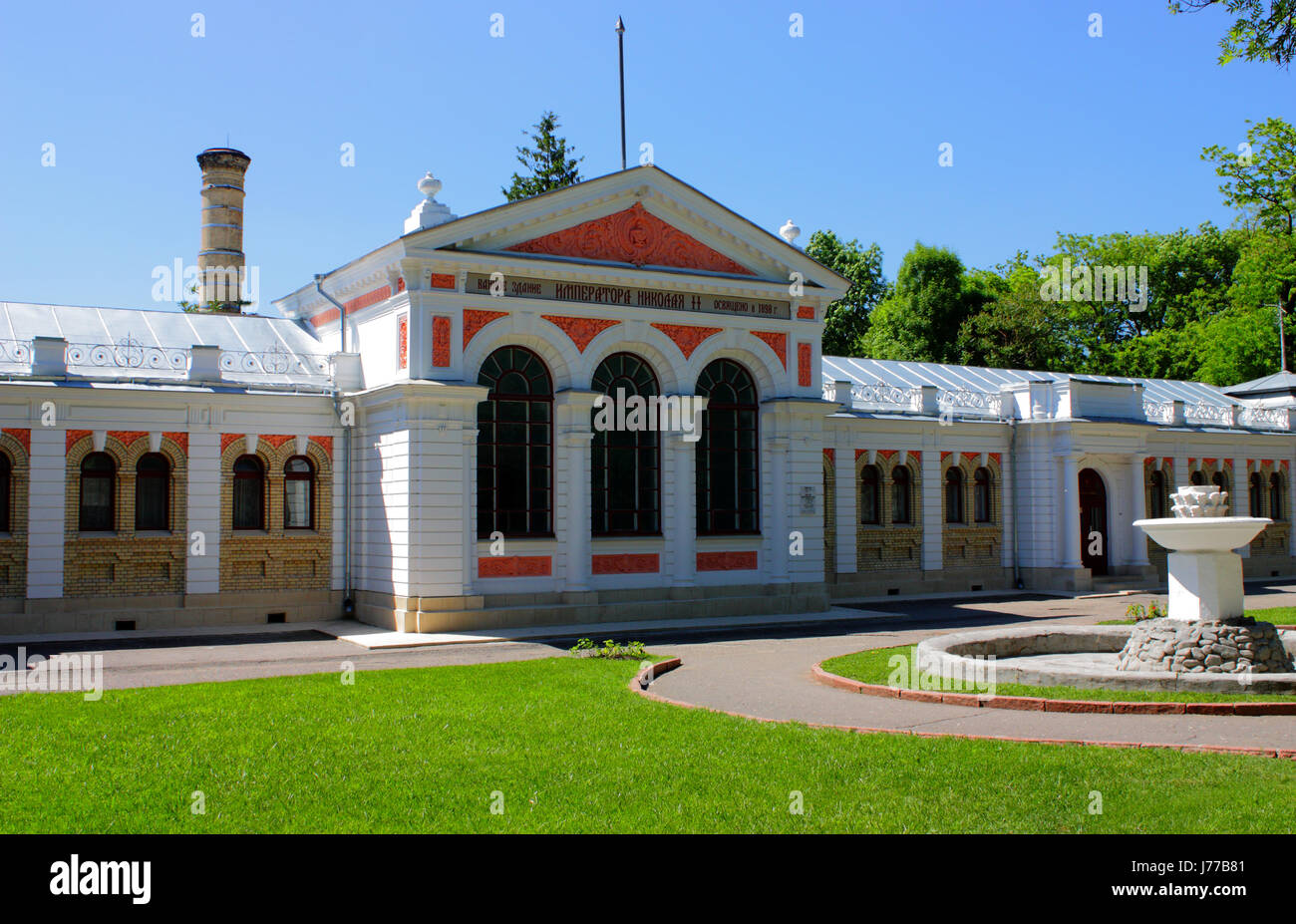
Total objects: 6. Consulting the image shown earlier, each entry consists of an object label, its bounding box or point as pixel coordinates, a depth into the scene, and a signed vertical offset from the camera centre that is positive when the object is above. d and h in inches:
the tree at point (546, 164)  2054.6 +656.8
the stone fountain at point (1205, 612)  504.7 -46.1
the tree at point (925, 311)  2219.5 +410.2
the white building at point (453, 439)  851.4 +66.9
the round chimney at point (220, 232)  1894.7 +491.7
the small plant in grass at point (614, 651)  667.4 -79.8
